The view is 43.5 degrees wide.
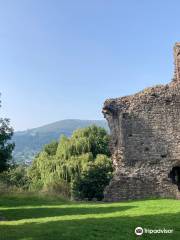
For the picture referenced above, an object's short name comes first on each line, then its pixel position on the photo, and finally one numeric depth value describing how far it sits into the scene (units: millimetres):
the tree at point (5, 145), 8889
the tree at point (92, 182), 15778
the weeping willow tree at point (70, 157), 19524
